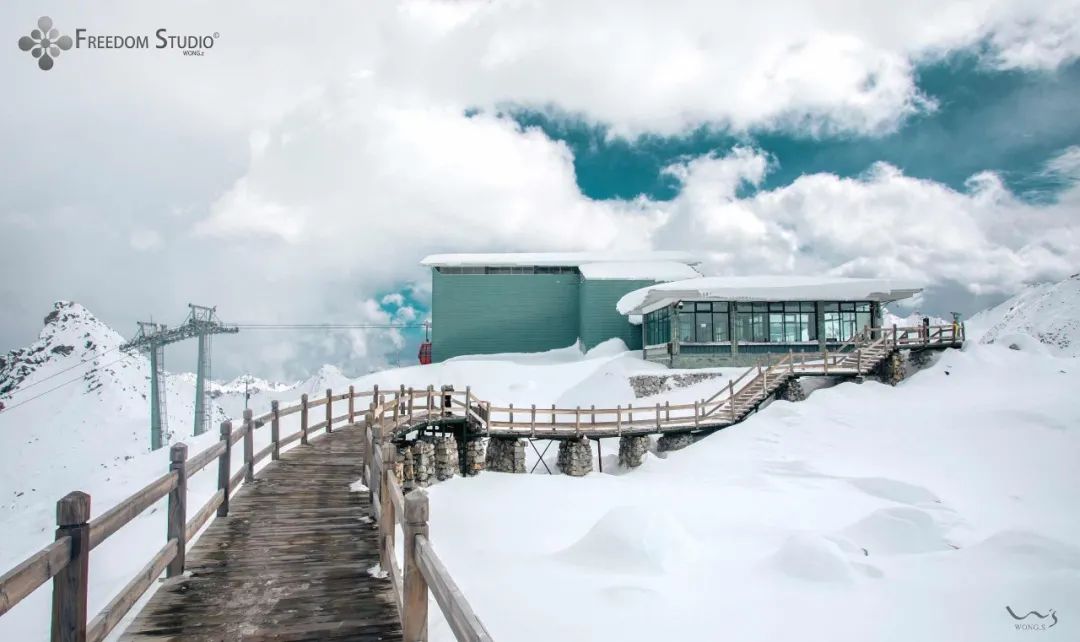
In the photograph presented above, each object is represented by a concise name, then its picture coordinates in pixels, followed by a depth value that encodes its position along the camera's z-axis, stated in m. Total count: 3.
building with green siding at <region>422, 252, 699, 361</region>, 41.78
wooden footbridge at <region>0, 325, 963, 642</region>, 3.78
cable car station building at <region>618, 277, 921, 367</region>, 31.48
